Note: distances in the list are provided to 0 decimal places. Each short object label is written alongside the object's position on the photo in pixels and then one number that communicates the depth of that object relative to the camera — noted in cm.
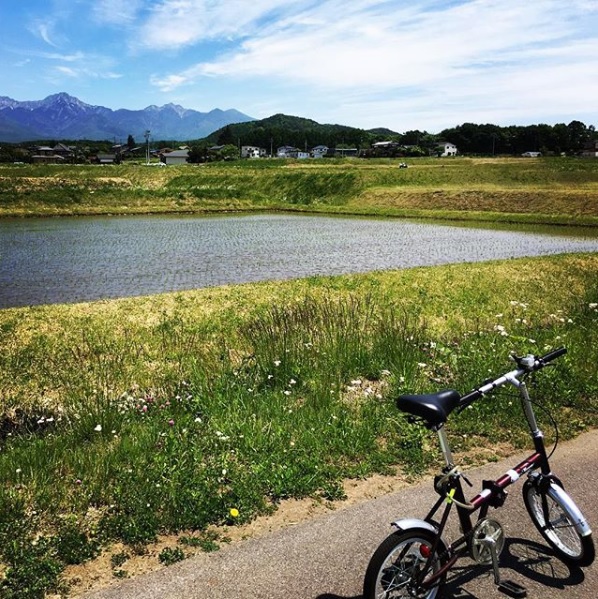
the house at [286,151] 16975
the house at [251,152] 16238
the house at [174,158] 14050
